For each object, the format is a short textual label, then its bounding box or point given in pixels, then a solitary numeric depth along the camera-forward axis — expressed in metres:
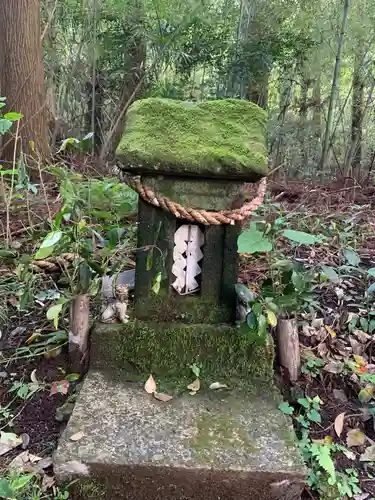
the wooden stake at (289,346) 2.29
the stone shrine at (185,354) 1.72
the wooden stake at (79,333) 2.16
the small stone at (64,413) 2.02
